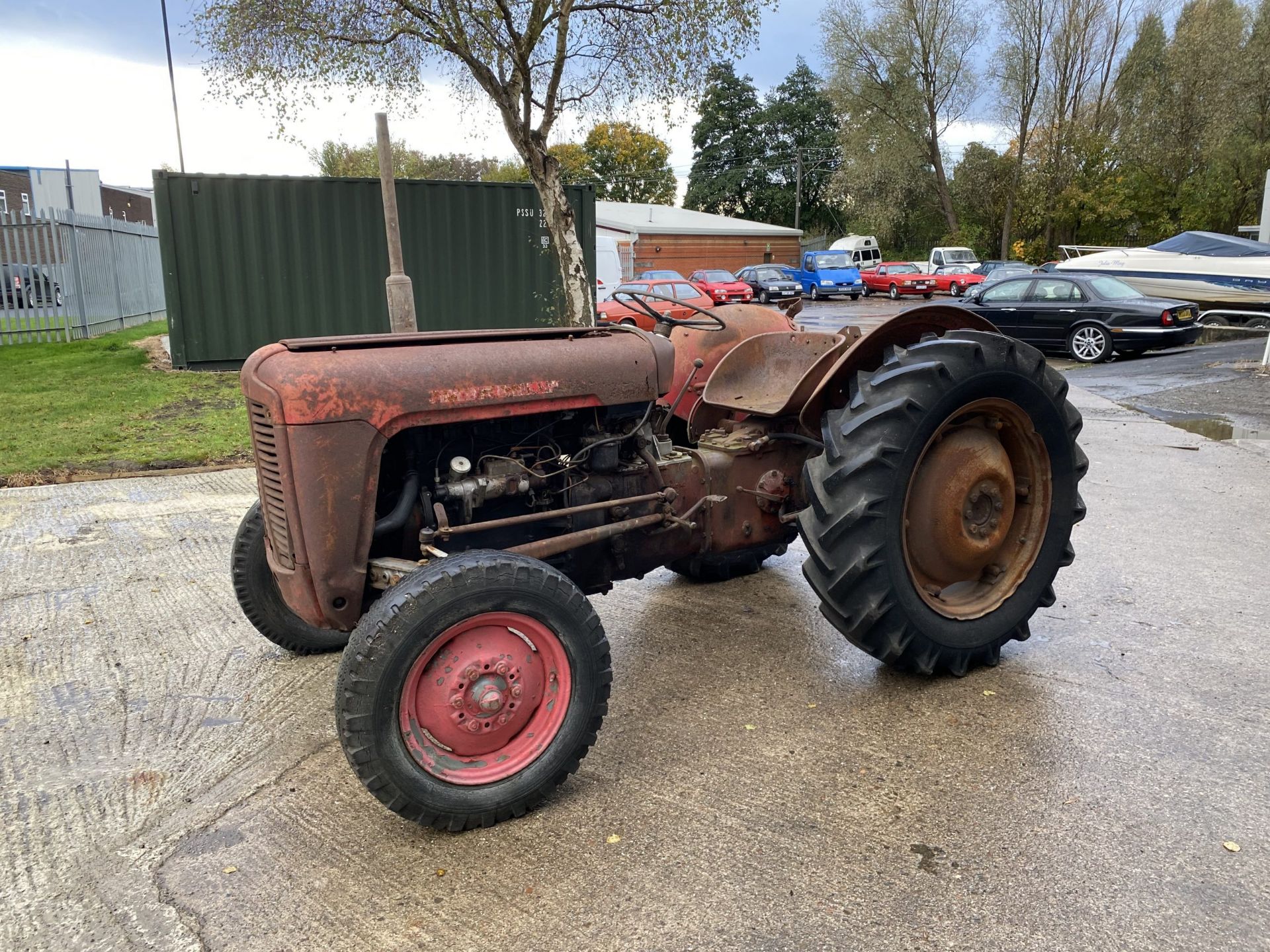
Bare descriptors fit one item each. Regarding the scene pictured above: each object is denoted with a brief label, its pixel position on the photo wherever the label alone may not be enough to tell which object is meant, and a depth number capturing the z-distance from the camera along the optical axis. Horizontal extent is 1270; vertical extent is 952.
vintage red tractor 2.65
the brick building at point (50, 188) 40.31
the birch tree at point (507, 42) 11.73
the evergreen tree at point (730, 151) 56.53
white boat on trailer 16.67
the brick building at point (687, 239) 37.53
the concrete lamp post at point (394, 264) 5.17
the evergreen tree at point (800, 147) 54.84
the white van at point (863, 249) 38.12
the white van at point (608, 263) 33.38
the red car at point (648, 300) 16.62
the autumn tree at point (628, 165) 58.31
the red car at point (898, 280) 31.70
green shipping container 12.20
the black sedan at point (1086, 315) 14.08
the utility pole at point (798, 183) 50.53
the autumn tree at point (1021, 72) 36.88
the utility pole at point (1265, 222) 21.08
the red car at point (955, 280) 29.89
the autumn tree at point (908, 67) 39.31
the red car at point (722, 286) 26.56
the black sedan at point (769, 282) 29.78
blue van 32.78
